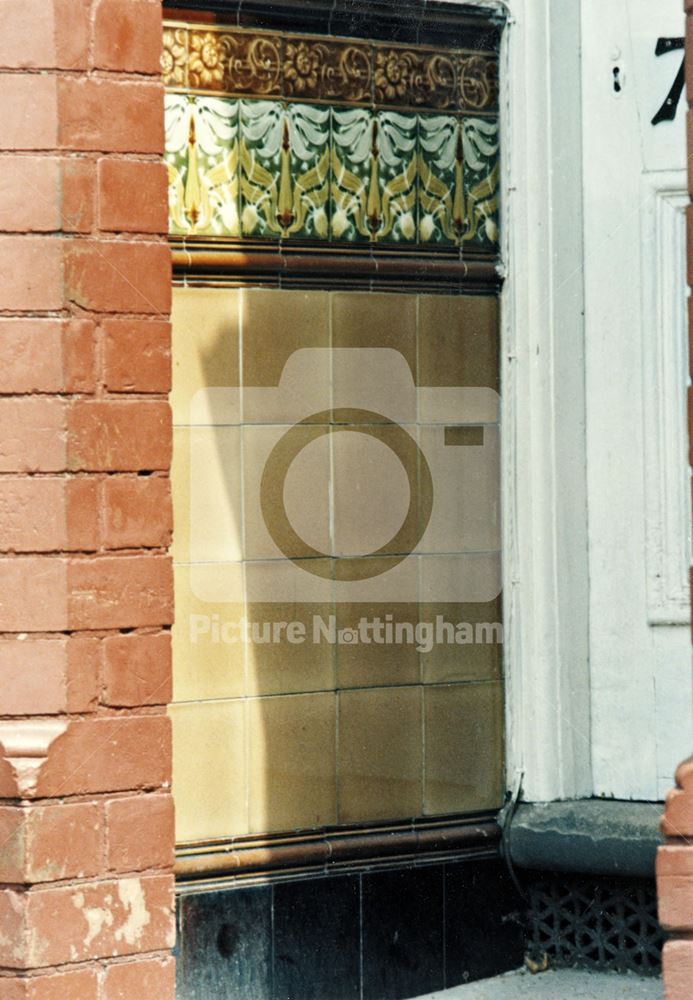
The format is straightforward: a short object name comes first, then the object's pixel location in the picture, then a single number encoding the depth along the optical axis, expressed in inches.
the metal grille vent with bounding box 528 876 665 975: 215.9
